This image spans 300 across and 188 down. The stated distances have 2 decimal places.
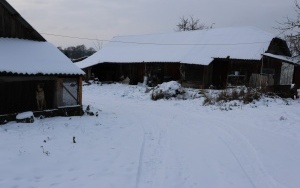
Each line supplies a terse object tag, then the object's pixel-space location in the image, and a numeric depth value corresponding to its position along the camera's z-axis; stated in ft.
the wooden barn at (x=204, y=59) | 83.71
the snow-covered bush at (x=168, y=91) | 69.41
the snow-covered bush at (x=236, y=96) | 56.24
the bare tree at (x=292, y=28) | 60.03
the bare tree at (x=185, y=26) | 182.19
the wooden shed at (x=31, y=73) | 41.14
